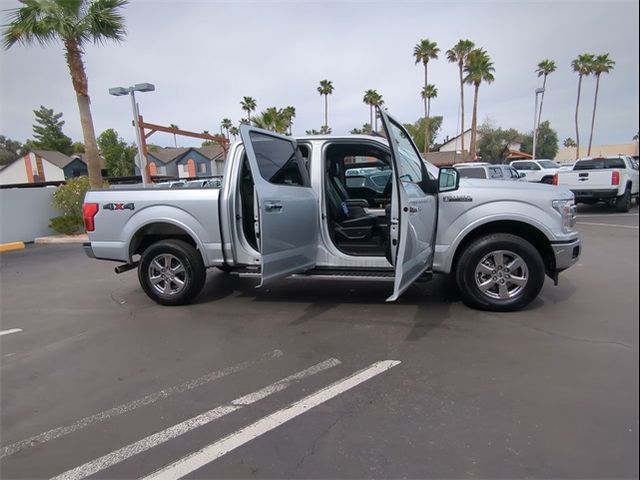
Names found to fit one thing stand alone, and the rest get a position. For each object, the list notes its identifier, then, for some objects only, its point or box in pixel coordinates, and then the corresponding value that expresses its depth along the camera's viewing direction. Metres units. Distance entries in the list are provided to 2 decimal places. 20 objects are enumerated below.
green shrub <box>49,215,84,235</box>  11.75
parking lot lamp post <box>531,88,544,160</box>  25.13
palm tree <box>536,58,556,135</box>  33.91
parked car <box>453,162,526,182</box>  13.46
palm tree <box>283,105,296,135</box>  42.55
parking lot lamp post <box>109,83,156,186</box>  12.84
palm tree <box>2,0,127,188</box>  11.63
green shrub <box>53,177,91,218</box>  12.23
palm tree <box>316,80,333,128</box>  53.19
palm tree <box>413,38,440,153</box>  40.75
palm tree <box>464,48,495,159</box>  33.16
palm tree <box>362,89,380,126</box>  48.50
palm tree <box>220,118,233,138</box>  64.25
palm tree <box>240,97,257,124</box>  50.44
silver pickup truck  4.04
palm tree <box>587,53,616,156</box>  34.62
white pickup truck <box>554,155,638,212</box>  11.40
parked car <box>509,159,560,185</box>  21.42
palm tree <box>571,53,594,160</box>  38.75
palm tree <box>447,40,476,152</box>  34.94
